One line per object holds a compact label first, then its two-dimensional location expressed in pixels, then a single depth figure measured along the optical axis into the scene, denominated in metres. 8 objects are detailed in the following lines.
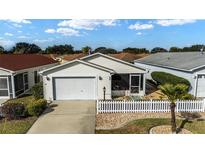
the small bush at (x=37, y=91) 12.12
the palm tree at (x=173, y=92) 7.44
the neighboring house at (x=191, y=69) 13.00
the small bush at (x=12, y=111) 8.93
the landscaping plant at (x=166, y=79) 13.51
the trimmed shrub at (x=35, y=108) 9.32
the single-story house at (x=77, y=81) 12.22
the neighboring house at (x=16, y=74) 12.55
